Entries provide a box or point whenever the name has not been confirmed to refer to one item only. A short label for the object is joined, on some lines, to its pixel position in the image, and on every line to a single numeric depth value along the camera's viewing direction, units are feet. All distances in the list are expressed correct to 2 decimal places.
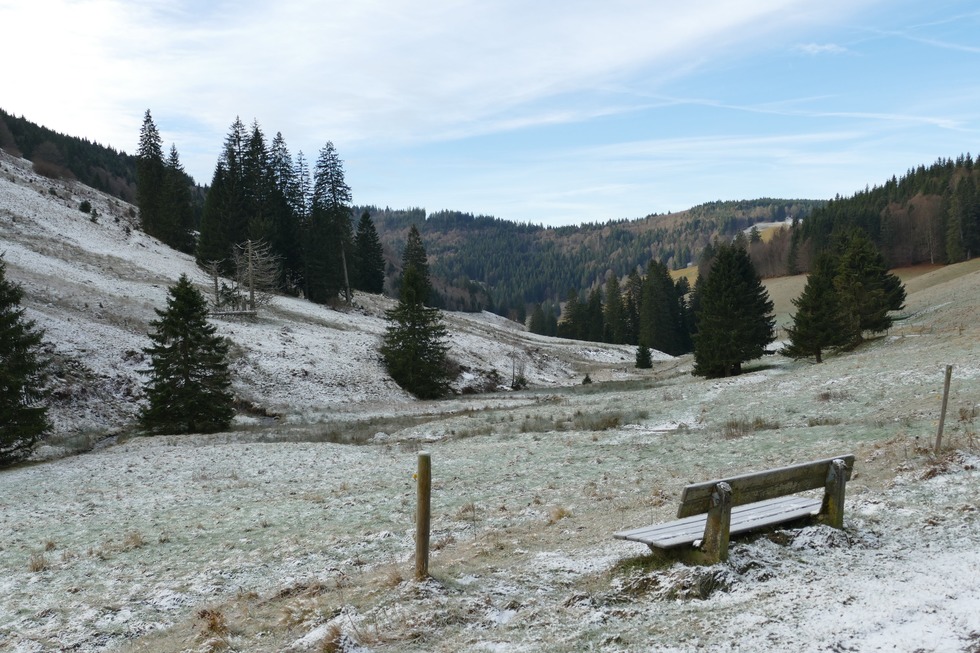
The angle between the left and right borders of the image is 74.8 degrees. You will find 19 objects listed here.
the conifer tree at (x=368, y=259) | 294.25
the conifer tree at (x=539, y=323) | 448.65
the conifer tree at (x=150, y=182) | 252.21
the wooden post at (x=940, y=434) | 40.57
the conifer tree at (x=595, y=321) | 372.89
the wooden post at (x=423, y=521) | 27.53
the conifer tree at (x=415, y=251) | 256.93
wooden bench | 24.47
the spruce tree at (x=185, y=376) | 100.37
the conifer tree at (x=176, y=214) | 245.65
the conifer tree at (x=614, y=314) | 353.51
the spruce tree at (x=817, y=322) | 141.28
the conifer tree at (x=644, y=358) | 223.92
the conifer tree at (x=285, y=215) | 237.66
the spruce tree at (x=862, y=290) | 149.18
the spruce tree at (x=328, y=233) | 228.02
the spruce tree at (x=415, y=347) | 162.50
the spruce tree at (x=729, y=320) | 149.79
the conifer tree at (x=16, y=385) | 80.12
